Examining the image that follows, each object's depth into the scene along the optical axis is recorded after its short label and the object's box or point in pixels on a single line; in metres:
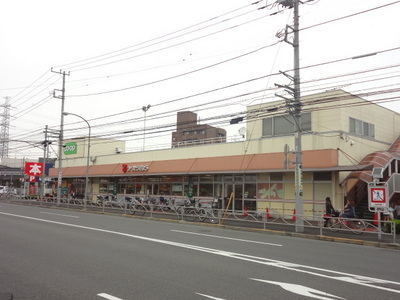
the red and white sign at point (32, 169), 44.91
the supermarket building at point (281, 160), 21.23
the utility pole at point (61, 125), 33.16
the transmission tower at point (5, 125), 62.21
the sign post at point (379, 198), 14.62
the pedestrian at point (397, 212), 18.88
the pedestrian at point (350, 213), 17.12
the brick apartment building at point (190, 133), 90.81
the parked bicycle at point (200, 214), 20.20
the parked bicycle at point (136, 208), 24.30
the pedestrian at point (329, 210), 17.94
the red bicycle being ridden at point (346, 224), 15.45
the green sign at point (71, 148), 45.02
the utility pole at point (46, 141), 36.44
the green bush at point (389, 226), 15.90
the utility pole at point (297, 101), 17.09
